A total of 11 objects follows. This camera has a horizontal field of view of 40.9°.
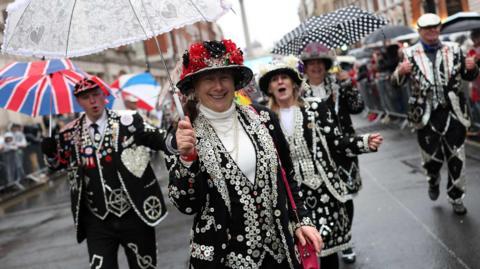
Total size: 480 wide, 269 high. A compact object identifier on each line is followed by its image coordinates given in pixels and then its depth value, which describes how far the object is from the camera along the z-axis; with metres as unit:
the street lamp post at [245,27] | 39.67
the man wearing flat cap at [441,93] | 6.03
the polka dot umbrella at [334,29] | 5.68
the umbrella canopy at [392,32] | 14.87
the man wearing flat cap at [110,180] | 4.27
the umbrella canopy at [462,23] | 11.59
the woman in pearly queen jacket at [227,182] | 2.82
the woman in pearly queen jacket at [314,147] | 4.27
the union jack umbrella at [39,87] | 4.66
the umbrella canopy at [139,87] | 7.49
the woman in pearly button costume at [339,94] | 5.20
